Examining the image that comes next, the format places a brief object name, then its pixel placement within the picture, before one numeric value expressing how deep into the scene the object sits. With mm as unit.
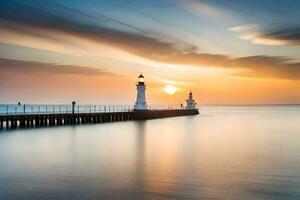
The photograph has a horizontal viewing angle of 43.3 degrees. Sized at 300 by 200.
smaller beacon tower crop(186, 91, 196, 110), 79688
